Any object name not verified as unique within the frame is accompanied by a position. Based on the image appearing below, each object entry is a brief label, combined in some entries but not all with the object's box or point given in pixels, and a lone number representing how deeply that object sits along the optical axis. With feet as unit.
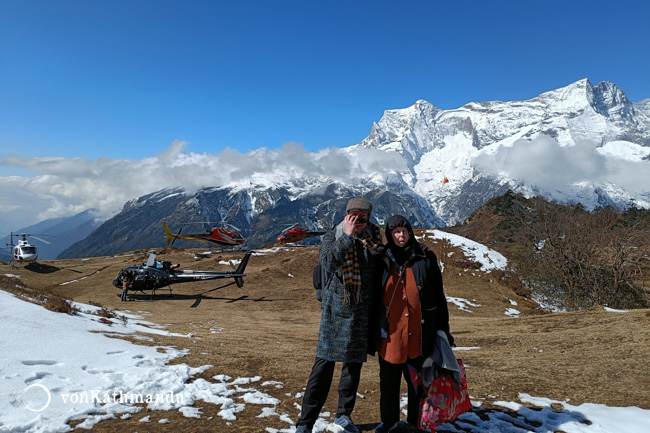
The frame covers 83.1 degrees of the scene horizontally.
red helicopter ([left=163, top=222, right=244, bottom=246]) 106.69
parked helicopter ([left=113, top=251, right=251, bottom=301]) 73.41
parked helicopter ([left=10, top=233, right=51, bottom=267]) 106.87
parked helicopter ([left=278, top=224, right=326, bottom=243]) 122.52
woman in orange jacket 13.56
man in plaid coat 13.55
